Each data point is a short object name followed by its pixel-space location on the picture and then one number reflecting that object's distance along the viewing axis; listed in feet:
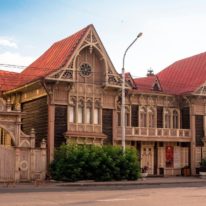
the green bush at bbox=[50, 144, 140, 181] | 106.93
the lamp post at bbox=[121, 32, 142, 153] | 107.45
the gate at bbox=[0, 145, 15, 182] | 102.17
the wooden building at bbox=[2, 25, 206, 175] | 117.60
